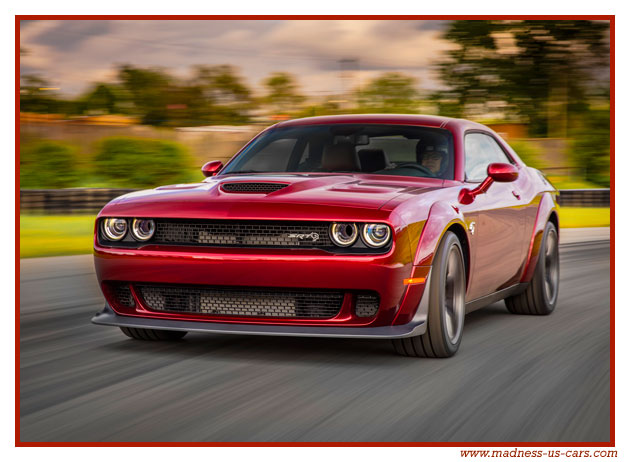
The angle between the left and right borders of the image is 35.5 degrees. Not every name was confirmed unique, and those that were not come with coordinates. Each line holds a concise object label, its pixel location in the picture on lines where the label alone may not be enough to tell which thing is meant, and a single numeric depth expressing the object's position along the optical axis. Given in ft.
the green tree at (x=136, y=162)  86.38
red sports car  16.79
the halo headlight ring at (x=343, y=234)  16.81
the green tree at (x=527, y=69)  133.49
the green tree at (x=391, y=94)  181.47
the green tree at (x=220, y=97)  128.26
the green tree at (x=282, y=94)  135.54
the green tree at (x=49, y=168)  84.58
